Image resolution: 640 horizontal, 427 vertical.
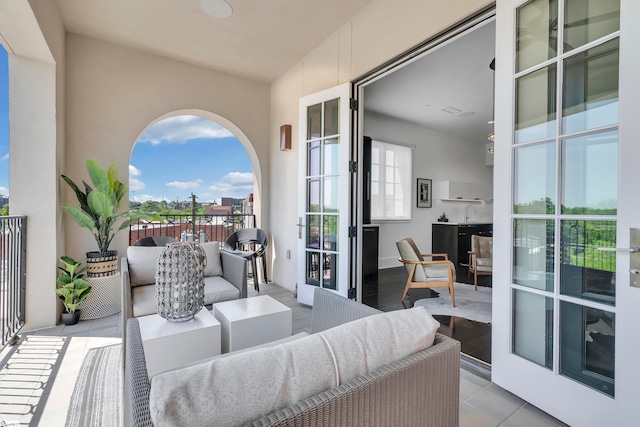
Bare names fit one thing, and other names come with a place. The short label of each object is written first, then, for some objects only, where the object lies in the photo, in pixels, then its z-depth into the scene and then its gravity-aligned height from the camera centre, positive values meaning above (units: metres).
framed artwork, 6.42 +0.40
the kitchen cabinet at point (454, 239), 6.20 -0.60
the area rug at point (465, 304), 3.25 -1.12
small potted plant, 2.88 -0.79
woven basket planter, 3.14 -0.58
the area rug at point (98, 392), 1.62 -1.15
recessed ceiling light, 2.89 +2.02
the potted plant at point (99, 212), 3.07 -0.03
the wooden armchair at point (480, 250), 4.55 -0.61
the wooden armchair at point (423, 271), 3.55 -0.73
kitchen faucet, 7.38 -0.06
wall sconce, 4.21 +1.04
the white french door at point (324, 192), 3.25 +0.22
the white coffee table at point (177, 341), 1.59 -0.73
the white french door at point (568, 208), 1.38 +0.02
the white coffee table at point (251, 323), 1.84 -0.73
